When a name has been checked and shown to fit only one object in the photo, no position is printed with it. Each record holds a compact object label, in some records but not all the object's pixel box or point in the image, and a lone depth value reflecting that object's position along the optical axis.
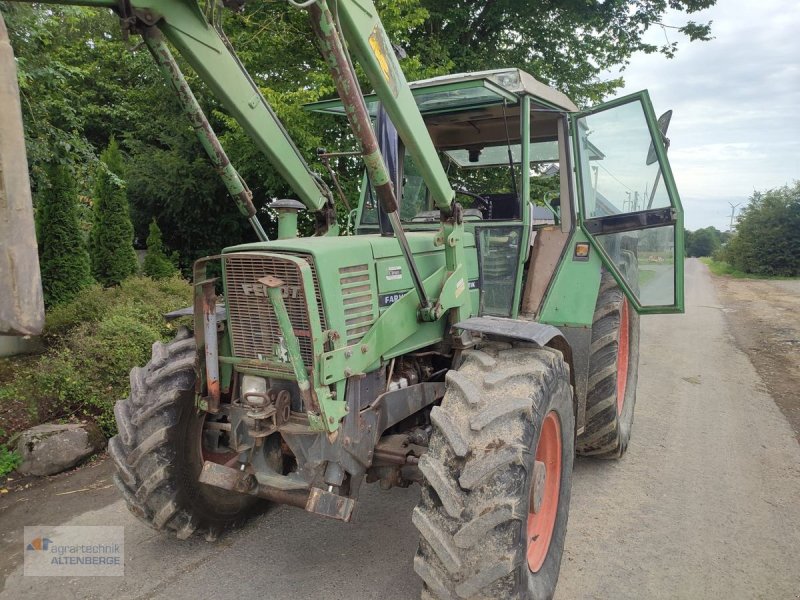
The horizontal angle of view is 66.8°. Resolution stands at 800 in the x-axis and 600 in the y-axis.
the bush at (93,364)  5.32
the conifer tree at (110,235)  10.19
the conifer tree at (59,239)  8.44
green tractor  2.57
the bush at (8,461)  4.61
